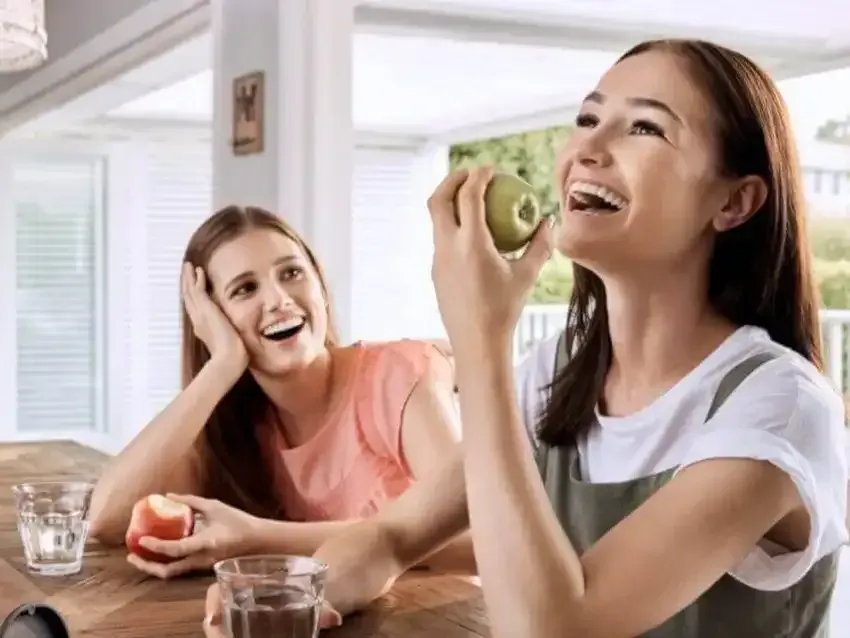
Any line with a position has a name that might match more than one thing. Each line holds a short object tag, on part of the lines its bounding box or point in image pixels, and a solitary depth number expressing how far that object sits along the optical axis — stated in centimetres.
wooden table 113
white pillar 250
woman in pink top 171
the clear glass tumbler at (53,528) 138
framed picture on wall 260
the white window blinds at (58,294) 570
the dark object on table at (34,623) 88
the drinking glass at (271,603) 99
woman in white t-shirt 92
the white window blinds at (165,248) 588
